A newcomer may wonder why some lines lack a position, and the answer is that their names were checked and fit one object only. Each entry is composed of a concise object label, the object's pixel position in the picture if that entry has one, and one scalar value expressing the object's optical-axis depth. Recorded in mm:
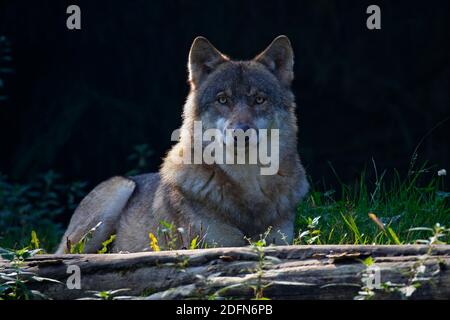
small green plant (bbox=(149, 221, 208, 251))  10820
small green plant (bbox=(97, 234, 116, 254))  12715
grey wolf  11187
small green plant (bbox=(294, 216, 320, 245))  9430
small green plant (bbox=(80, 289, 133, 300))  7844
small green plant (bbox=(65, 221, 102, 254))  10133
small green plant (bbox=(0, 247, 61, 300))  8304
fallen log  7691
